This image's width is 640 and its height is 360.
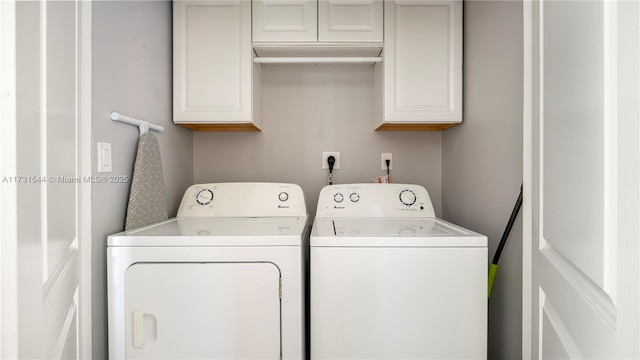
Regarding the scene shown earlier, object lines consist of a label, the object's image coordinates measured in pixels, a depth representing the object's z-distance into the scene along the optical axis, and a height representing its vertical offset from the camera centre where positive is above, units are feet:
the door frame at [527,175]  2.82 +0.01
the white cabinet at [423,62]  5.74 +2.00
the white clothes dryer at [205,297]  3.76 -1.36
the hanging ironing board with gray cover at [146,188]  4.43 -0.15
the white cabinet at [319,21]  5.78 +2.72
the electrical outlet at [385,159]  7.06 +0.37
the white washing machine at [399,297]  3.81 -1.39
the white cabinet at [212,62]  5.74 +2.00
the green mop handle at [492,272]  4.47 -1.30
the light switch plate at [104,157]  3.82 +0.23
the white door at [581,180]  1.50 -0.02
